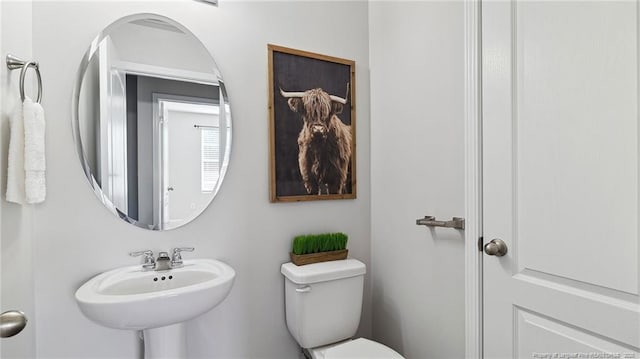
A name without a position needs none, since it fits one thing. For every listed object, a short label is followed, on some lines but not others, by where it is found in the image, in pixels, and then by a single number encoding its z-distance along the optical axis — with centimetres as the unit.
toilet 154
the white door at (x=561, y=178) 90
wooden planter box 167
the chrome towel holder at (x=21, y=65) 104
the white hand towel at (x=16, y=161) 103
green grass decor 169
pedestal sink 110
